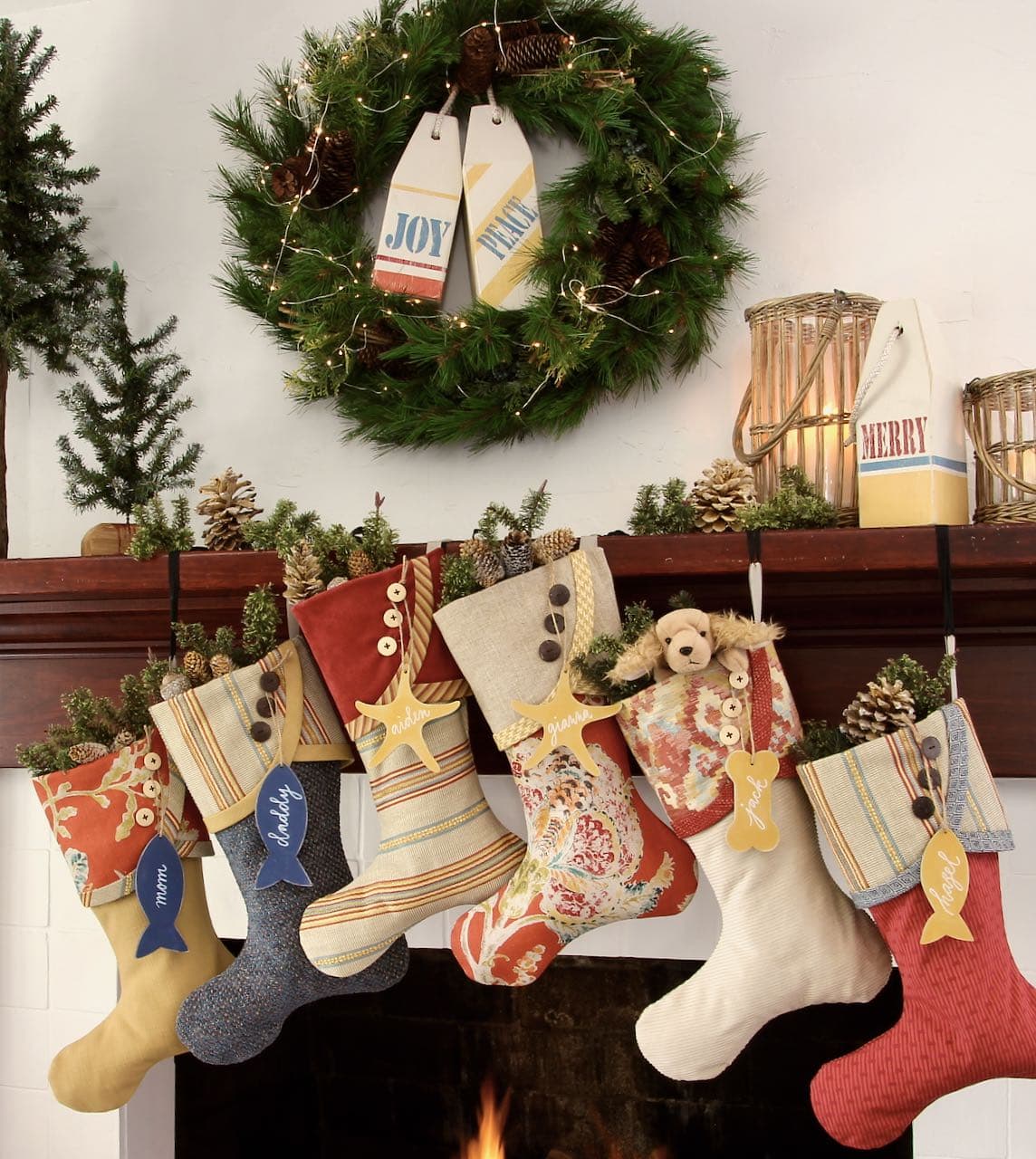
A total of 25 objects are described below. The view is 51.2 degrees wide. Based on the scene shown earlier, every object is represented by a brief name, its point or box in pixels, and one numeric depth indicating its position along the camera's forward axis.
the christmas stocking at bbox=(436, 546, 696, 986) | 1.16
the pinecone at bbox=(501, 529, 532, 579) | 1.21
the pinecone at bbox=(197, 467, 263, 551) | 1.40
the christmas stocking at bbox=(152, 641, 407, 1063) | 1.26
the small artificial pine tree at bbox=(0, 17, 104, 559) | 1.53
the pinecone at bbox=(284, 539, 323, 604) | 1.24
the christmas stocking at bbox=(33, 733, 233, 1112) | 1.31
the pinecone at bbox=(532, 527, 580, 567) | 1.20
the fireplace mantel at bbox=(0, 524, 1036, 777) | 1.14
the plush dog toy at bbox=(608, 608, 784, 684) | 1.08
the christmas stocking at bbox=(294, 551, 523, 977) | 1.21
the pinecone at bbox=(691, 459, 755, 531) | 1.22
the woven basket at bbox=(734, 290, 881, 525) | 1.26
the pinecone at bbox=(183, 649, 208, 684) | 1.30
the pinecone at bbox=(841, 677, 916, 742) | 1.07
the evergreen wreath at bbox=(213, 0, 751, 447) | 1.39
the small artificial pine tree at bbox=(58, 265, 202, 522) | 1.52
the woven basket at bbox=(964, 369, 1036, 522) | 1.17
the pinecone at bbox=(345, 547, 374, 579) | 1.25
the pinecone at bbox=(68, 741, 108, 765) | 1.33
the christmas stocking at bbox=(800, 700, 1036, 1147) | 1.04
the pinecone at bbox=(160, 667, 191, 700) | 1.28
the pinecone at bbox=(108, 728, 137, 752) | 1.35
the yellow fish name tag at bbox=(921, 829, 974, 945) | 1.04
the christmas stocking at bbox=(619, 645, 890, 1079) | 1.10
